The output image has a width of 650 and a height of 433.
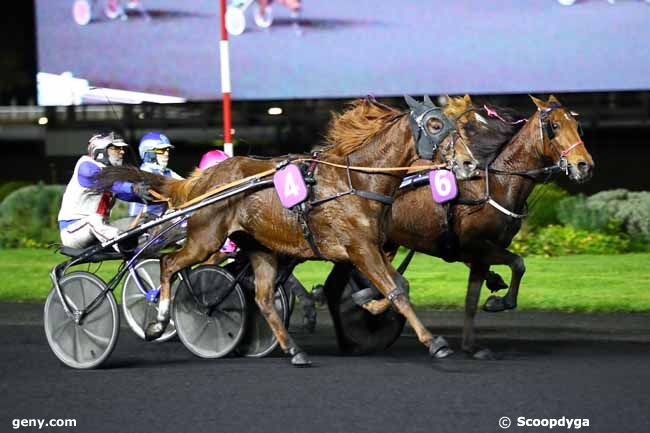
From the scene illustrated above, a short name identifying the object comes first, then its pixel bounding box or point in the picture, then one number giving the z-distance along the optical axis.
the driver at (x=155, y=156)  18.20
